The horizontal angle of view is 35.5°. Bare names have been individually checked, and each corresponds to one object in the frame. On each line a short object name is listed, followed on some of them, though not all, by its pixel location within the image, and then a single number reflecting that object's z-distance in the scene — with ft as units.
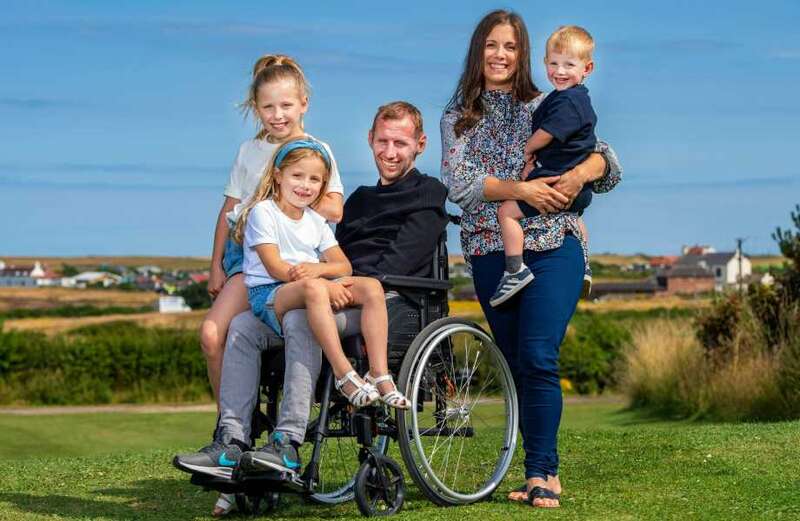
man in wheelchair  16.38
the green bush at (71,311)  128.33
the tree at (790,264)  47.73
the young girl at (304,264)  16.24
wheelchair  16.70
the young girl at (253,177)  17.42
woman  17.53
